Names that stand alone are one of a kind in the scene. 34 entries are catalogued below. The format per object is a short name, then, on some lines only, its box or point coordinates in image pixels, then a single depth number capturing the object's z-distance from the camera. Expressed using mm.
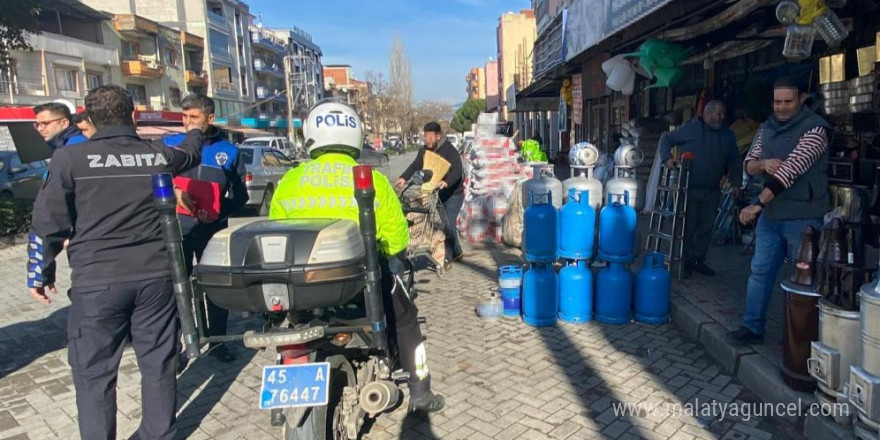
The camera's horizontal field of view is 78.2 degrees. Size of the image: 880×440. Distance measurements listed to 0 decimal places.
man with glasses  4406
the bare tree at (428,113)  76738
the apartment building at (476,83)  101625
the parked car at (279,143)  25619
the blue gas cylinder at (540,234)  4863
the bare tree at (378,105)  65562
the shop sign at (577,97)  13391
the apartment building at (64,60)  27234
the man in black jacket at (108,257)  2695
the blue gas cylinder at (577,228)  4785
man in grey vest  3576
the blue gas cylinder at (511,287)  5133
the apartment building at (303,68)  70250
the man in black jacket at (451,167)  6641
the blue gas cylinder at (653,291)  4781
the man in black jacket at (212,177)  4047
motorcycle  2254
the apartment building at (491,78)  68956
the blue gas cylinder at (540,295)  4887
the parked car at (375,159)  17156
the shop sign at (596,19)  6863
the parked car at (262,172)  13171
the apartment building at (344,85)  81694
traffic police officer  2680
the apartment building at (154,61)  36344
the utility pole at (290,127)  46738
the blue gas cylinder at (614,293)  4812
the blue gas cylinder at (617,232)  4734
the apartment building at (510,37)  51750
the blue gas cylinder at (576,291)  4883
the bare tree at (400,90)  63562
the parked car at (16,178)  14023
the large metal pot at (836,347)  2832
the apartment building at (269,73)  60875
